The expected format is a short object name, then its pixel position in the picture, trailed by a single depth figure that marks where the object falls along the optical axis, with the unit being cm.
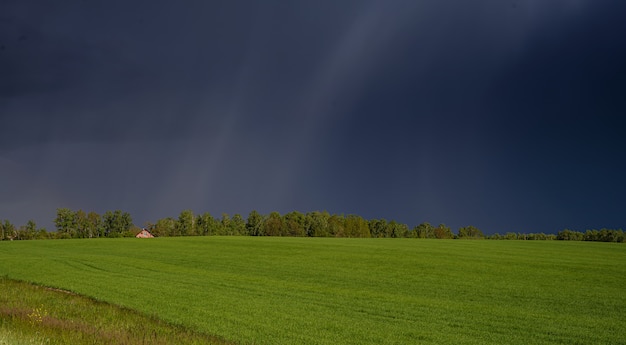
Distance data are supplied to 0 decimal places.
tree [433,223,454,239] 14338
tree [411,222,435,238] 14150
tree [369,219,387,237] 15899
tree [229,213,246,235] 14888
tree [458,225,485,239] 13188
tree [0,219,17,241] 11998
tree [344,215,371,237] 15612
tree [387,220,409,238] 15362
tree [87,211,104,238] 12386
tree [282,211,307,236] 14938
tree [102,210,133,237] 13050
